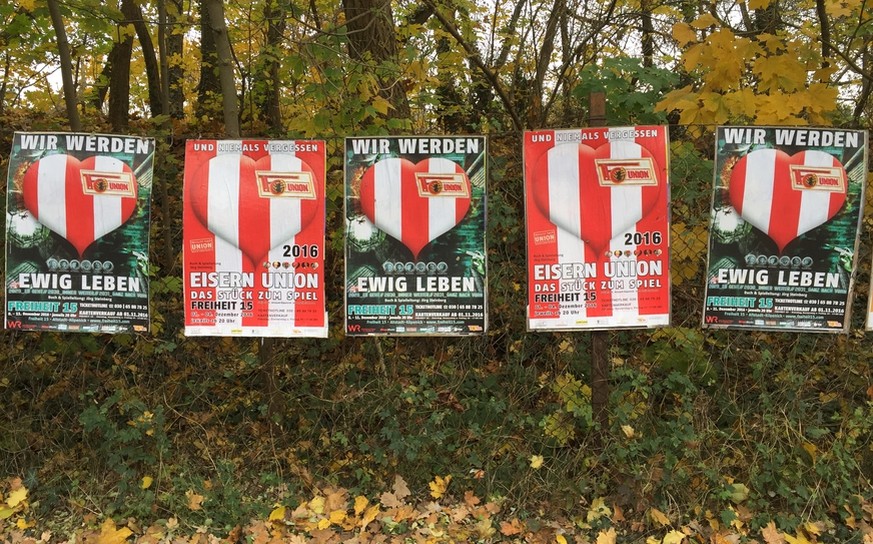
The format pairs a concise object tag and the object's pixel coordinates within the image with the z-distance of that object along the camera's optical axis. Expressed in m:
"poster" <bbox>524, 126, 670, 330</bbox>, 3.76
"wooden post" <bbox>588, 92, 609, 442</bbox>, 3.99
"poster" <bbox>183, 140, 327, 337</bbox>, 3.88
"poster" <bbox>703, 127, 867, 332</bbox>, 3.74
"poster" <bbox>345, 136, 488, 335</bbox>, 3.85
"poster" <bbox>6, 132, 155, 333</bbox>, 3.88
